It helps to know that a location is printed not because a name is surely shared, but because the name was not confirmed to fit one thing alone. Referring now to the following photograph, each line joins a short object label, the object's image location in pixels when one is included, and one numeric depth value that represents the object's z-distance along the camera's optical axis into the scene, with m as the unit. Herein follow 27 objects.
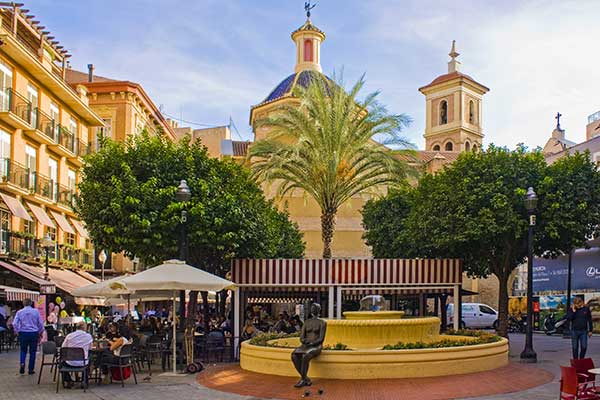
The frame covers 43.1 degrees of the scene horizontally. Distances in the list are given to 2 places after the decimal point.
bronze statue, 14.19
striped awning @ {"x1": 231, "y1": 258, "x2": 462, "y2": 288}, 23.59
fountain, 14.71
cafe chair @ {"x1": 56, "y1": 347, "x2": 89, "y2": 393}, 14.29
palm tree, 27.53
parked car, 41.28
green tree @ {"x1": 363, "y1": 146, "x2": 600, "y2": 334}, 22.55
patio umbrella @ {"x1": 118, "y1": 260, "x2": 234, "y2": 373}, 16.50
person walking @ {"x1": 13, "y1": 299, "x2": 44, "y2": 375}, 17.34
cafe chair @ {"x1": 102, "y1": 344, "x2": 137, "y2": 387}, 15.08
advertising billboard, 39.16
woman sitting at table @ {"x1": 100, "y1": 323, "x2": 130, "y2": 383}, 15.12
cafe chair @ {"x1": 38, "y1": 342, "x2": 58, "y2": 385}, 15.50
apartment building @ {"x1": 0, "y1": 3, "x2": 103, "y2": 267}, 32.31
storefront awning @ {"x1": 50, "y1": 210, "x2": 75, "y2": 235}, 38.00
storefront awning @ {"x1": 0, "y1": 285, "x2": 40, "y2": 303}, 25.88
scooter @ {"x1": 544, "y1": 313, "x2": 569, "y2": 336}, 34.07
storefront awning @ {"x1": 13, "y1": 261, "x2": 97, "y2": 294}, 32.28
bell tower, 83.44
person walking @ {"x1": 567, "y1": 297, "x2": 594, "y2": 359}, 17.66
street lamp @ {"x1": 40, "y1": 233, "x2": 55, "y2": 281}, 29.28
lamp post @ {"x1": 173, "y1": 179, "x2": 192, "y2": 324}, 18.72
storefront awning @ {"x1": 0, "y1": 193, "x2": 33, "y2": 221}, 31.31
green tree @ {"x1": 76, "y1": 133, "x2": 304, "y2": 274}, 22.56
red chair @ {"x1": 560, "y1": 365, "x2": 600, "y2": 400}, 10.34
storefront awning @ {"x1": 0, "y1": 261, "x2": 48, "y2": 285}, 29.66
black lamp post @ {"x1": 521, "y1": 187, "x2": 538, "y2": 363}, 19.48
